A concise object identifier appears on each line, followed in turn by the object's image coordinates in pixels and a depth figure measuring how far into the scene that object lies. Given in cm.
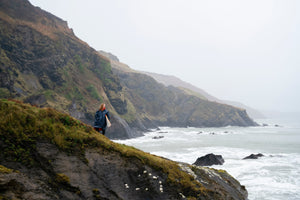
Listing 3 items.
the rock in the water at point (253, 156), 3516
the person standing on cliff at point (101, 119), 1105
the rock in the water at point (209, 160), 3028
